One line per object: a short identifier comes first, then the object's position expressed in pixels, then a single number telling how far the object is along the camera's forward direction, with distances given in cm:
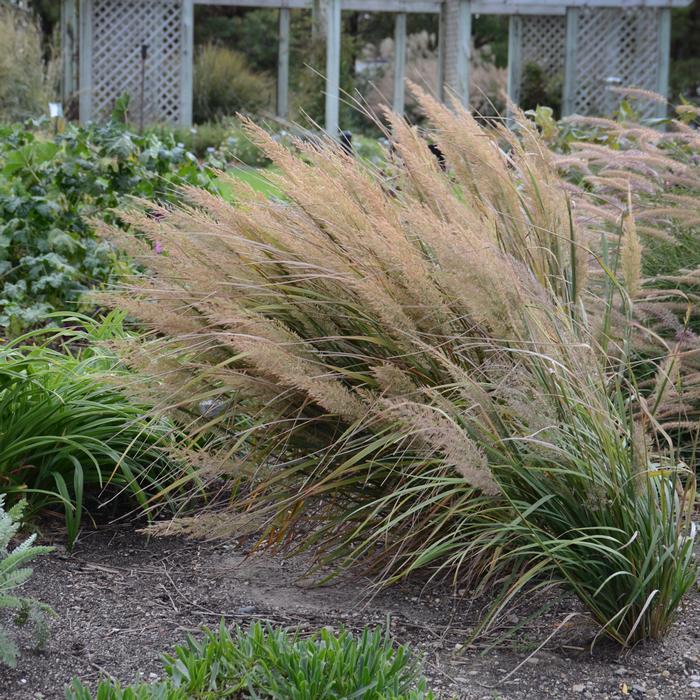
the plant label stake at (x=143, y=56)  1413
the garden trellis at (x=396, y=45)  1511
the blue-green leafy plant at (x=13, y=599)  200
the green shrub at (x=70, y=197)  453
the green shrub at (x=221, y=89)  1752
